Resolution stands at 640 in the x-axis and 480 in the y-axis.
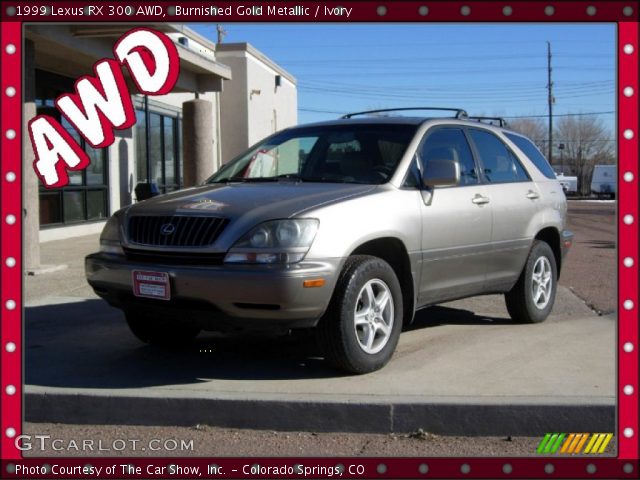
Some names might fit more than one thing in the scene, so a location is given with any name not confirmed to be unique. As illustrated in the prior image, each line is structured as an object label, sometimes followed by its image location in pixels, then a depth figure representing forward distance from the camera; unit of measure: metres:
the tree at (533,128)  67.31
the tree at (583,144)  61.96
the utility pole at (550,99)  47.00
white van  46.62
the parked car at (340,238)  4.75
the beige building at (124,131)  10.93
